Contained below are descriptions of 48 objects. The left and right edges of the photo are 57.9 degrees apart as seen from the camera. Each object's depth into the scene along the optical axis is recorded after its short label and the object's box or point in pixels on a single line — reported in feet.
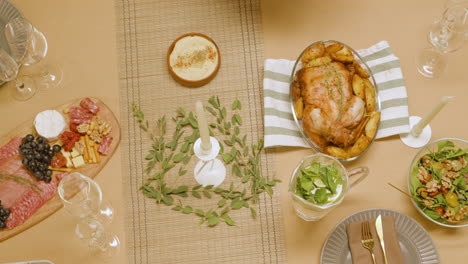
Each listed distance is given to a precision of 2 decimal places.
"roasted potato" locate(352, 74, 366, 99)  3.83
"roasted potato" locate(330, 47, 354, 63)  3.93
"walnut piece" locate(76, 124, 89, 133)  4.03
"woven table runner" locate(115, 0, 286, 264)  3.84
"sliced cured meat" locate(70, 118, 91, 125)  4.06
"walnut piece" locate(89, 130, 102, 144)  4.04
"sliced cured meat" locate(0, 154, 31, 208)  3.90
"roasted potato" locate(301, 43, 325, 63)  3.98
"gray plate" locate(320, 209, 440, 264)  3.59
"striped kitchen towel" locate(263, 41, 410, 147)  3.98
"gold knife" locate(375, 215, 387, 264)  3.54
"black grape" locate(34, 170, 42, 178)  3.89
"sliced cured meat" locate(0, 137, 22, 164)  4.00
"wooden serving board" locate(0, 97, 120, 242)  3.85
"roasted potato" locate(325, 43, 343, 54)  3.98
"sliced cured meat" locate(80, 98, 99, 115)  4.13
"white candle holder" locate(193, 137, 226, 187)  3.94
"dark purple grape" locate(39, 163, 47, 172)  3.90
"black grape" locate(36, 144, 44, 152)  3.89
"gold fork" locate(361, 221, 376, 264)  3.55
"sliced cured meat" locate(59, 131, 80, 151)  3.99
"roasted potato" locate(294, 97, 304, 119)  3.87
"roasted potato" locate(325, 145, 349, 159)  3.73
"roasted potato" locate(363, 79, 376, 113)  3.84
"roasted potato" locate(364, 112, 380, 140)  3.75
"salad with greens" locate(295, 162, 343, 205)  3.44
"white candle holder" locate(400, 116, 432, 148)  4.00
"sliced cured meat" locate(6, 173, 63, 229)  3.86
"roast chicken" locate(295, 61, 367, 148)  3.74
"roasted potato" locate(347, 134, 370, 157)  3.74
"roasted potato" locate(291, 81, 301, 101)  3.94
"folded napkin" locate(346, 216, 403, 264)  3.52
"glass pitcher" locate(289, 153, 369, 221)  3.42
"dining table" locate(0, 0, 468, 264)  3.82
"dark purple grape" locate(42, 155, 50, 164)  3.89
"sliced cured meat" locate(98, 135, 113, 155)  4.03
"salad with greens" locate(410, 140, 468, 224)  3.55
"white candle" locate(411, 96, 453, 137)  3.31
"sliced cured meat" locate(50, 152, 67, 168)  3.97
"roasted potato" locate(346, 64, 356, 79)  3.95
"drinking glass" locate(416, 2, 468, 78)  4.02
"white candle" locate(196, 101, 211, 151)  2.94
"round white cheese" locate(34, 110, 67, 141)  4.01
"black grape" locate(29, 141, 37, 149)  3.90
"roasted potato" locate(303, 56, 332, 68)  3.94
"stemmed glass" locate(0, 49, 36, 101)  3.98
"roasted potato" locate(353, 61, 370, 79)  3.94
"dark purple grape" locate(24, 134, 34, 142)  3.95
